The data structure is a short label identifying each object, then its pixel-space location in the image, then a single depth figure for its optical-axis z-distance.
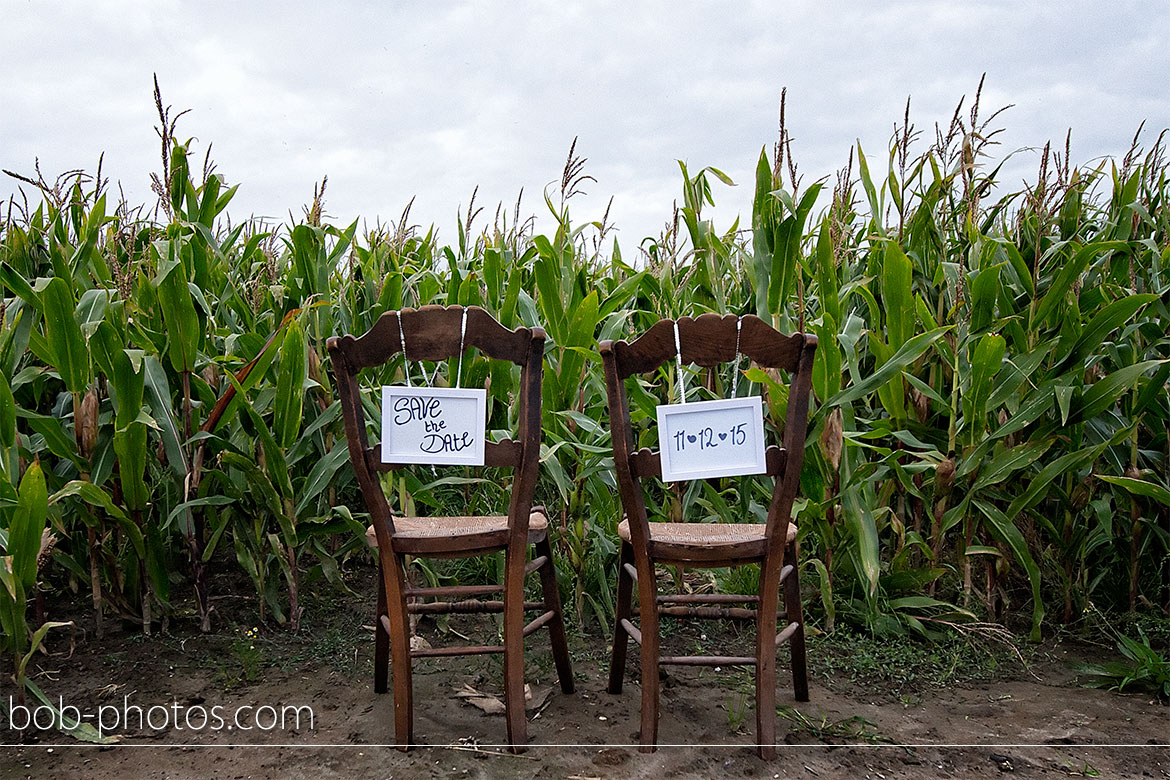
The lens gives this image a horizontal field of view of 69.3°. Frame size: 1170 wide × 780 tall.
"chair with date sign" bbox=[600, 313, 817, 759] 2.18
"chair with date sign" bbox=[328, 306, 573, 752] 2.20
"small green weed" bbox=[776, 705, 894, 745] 2.44
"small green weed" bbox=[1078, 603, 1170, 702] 2.69
